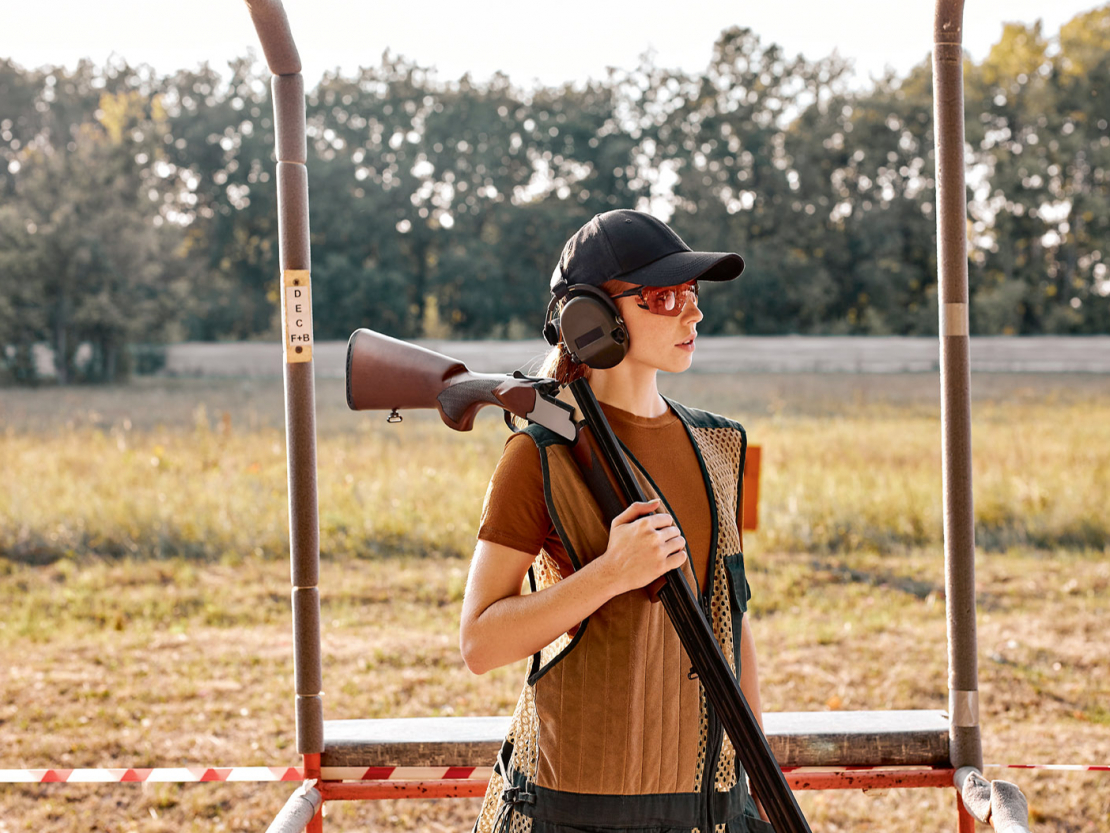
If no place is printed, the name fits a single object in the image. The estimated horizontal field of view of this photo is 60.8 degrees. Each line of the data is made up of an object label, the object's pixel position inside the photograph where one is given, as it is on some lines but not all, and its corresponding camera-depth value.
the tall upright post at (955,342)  2.37
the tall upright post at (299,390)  2.36
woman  1.43
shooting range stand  2.37
